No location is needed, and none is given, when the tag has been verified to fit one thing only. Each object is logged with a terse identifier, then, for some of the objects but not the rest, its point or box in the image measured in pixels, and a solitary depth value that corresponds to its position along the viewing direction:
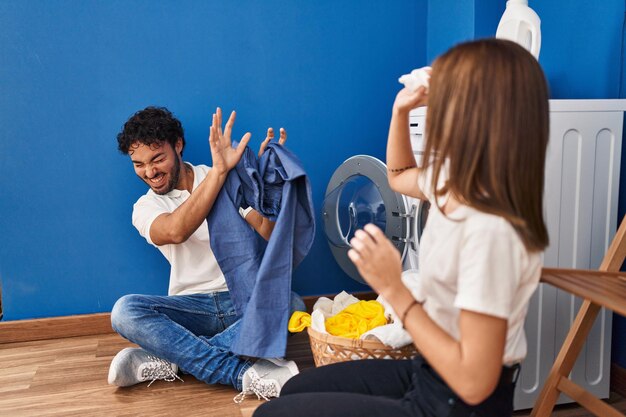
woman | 0.96
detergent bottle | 2.14
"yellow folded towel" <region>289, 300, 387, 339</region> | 1.99
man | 2.15
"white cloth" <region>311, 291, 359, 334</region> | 2.27
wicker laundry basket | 1.82
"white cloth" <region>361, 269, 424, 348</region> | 1.78
